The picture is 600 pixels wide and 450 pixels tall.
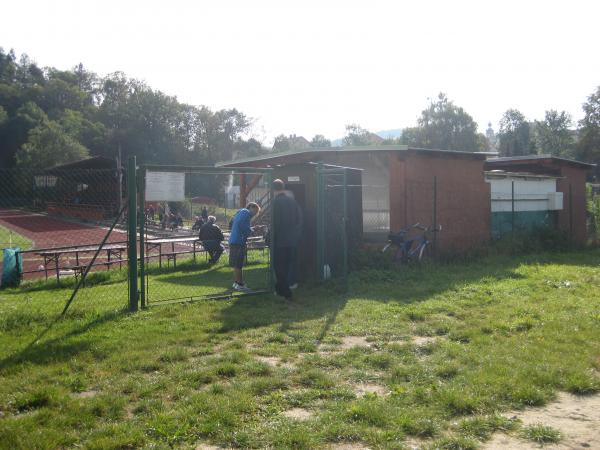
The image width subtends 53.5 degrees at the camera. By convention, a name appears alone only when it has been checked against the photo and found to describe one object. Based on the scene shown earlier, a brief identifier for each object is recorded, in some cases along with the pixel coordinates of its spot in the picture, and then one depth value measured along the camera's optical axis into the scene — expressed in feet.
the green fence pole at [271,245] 31.35
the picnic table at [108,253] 39.36
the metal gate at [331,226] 34.30
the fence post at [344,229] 33.60
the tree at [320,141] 347.15
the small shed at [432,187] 47.21
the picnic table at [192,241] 43.27
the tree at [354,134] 304.73
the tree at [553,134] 258.78
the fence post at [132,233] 26.40
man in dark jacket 30.27
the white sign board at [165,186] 27.17
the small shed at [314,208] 35.58
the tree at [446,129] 262.88
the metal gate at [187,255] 27.32
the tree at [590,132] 201.46
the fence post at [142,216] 26.86
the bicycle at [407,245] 43.04
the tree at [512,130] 299.60
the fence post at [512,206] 57.93
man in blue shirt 31.53
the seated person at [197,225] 75.09
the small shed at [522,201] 56.59
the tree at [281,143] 279.30
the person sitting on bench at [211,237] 44.16
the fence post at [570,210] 65.87
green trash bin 39.81
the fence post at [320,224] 34.27
